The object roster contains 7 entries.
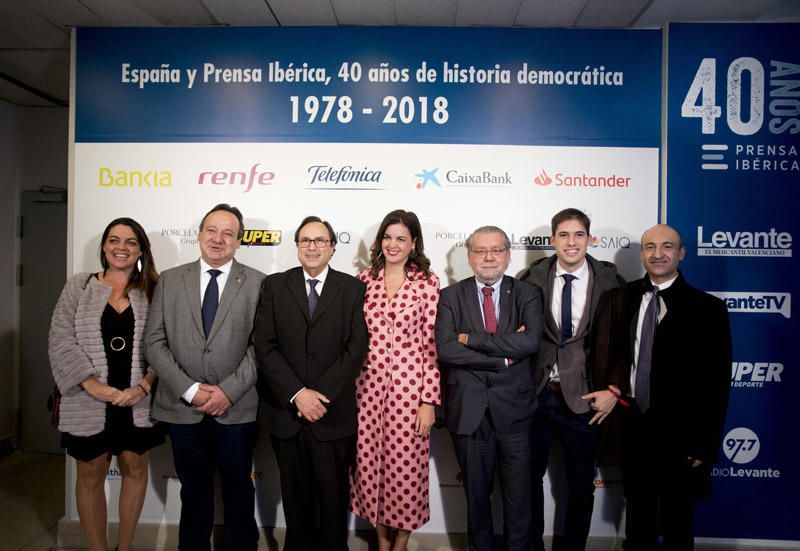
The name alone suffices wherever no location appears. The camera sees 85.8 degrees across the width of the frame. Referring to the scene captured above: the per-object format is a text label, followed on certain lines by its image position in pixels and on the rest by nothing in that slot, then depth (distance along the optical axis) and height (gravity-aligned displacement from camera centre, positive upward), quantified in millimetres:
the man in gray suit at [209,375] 2213 -515
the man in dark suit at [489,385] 2225 -566
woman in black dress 2281 -519
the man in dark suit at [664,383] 2146 -531
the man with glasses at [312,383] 2145 -529
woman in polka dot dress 2256 -621
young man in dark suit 2365 -456
